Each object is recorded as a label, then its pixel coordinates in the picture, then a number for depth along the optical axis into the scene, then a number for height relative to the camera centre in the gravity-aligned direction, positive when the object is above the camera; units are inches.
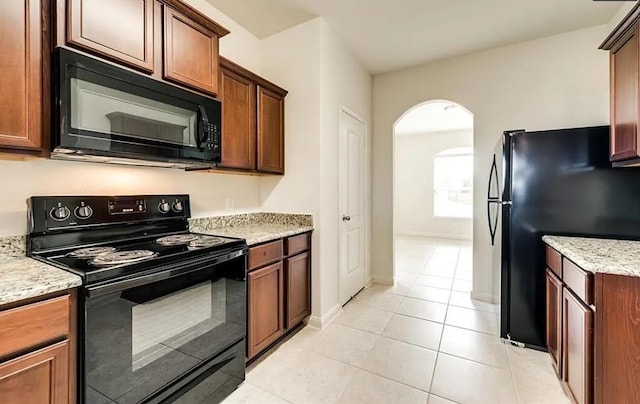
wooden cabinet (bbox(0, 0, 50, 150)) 44.3 +20.6
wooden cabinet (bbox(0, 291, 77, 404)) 36.6 -20.5
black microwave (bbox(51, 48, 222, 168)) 48.9 +17.0
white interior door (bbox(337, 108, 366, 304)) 116.9 -1.7
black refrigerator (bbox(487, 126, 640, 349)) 75.4 -0.8
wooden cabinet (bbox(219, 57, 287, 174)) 83.4 +25.8
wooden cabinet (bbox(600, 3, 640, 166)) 60.1 +25.0
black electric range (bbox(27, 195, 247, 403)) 45.3 -17.8
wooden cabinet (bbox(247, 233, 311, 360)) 77.0 -26.5
